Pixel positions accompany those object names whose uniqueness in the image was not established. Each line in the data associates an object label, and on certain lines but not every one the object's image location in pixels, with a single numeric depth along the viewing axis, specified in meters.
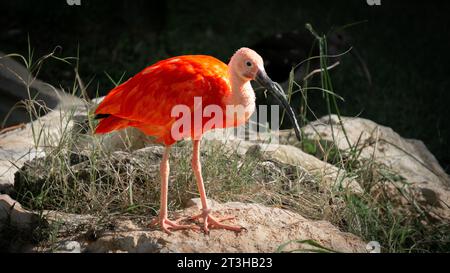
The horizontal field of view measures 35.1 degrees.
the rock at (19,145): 3.88
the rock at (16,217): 3.34
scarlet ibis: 3.08
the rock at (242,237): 3.06
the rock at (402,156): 4.31
